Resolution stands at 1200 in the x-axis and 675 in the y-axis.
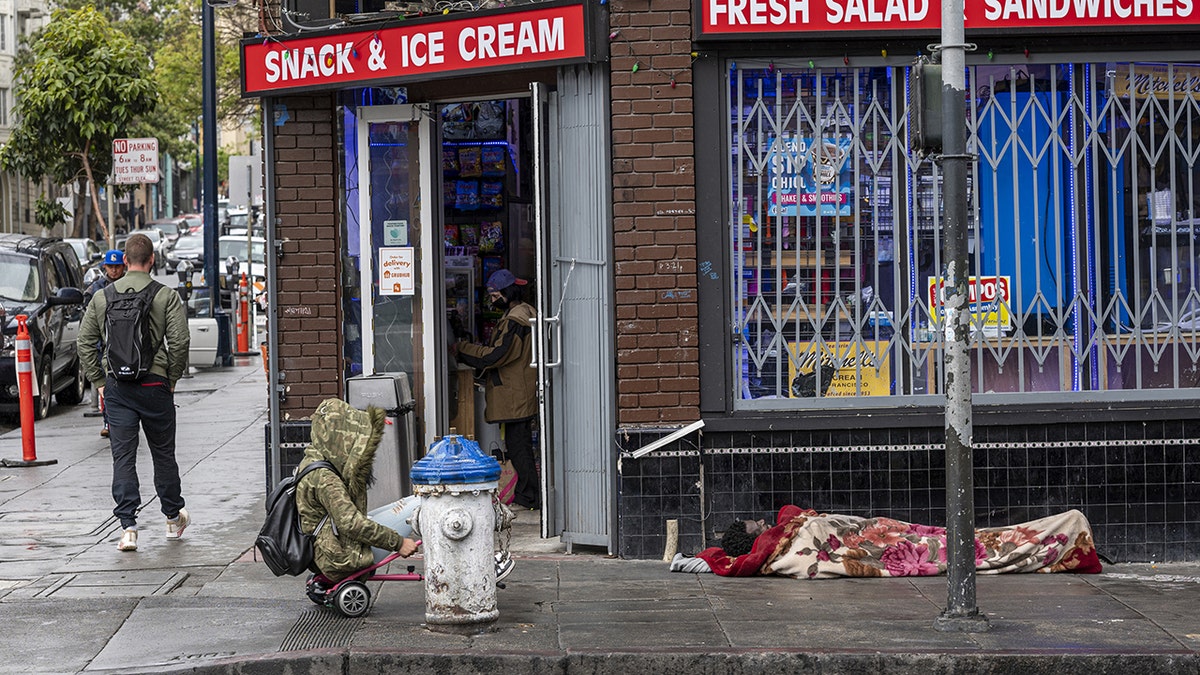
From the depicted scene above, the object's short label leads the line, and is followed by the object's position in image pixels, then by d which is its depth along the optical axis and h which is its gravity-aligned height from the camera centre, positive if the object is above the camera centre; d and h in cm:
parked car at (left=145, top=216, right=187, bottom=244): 5546 +361
